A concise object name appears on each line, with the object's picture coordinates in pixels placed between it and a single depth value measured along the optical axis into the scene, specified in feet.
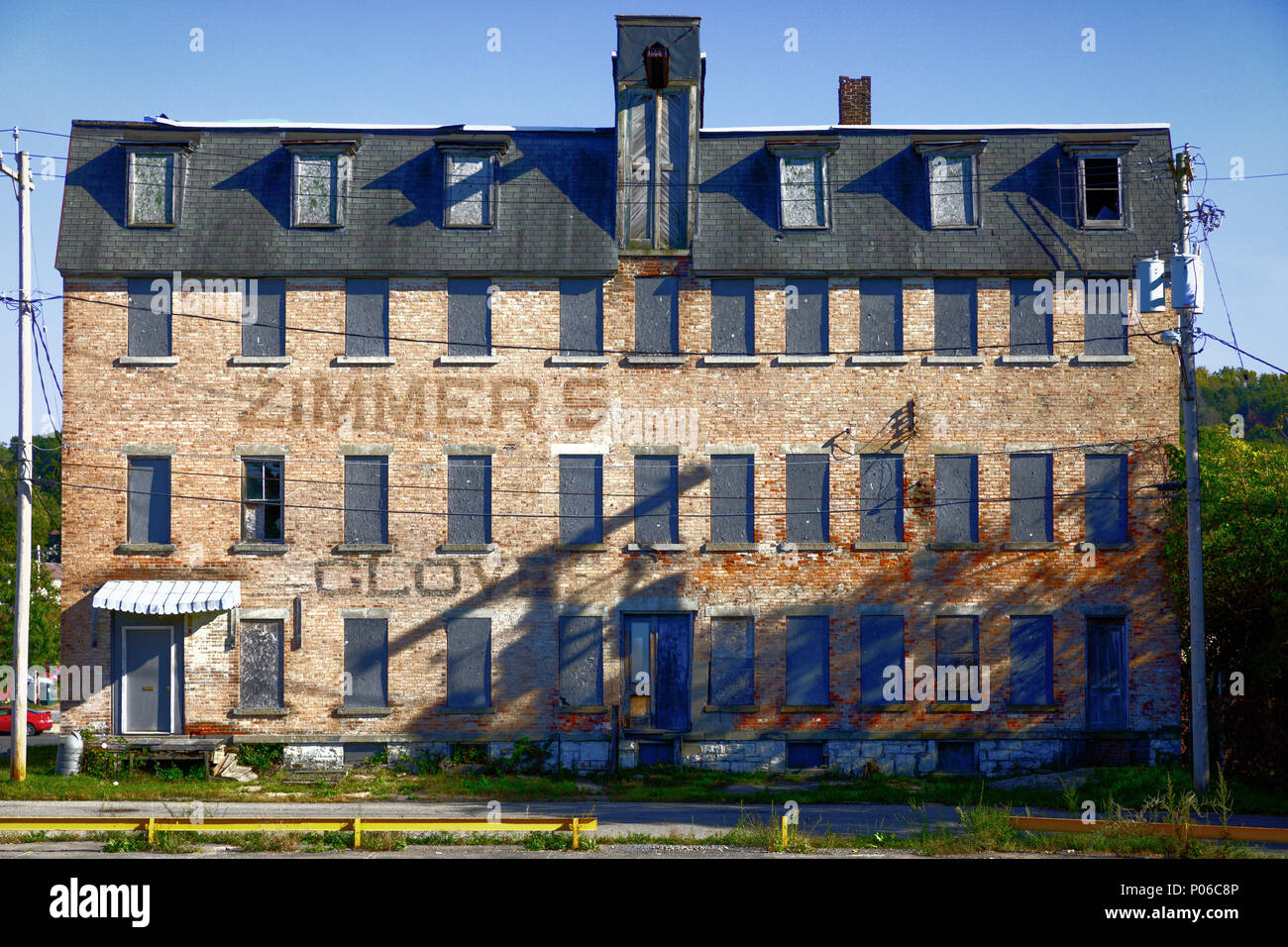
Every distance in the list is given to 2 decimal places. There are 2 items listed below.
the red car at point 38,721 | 128.67
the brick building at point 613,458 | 77.30
